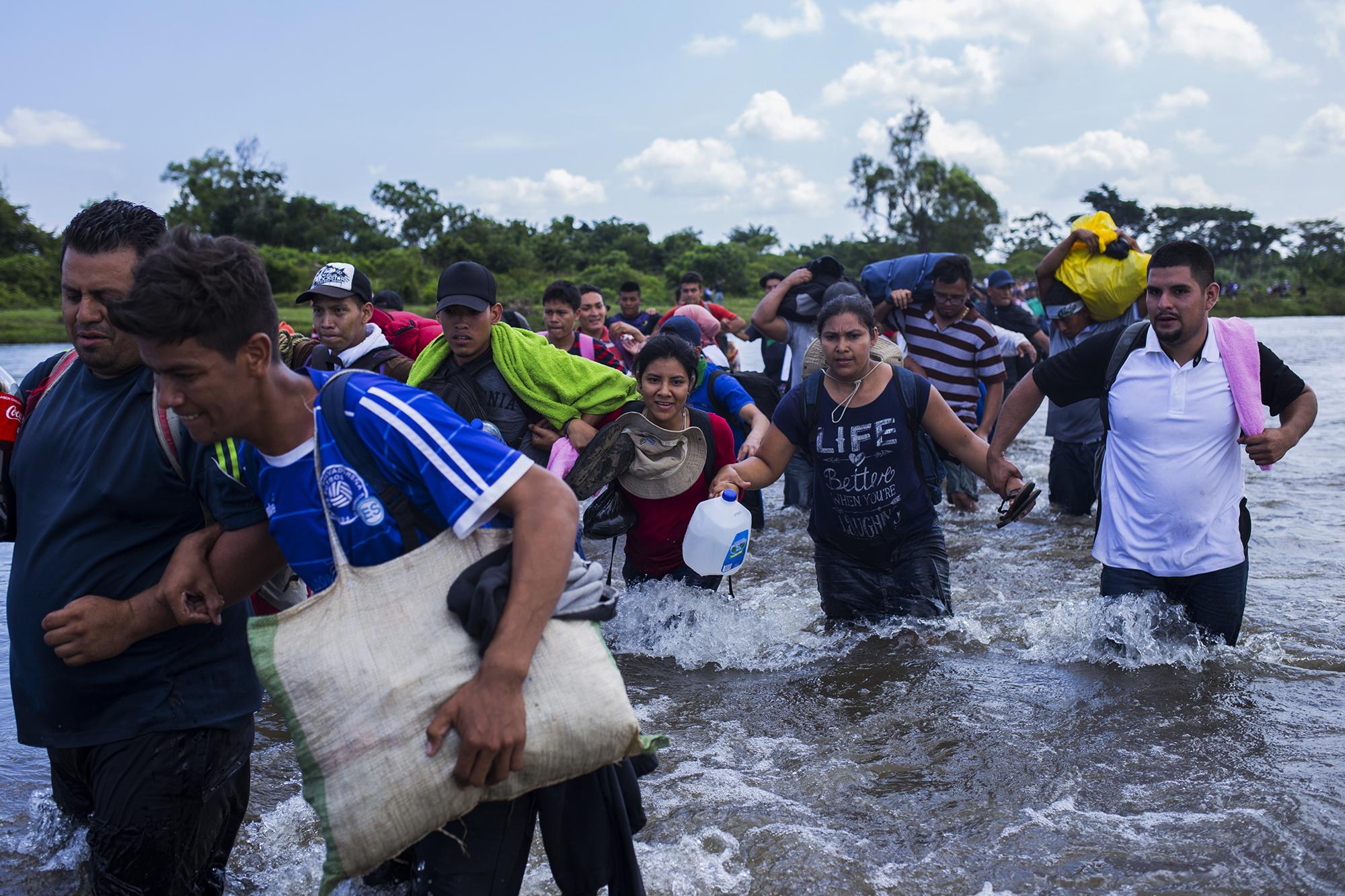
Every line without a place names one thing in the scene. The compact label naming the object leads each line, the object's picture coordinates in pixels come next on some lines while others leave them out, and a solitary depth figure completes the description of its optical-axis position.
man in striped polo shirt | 7.32
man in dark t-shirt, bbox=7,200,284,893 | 2.36
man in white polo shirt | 4.23
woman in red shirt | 4.89
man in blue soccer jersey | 1.81
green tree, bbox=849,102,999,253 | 67.31
